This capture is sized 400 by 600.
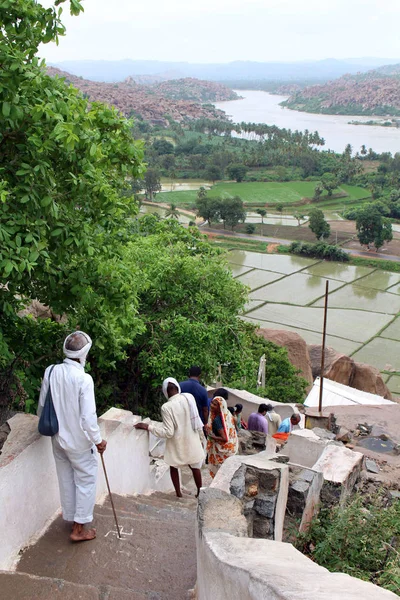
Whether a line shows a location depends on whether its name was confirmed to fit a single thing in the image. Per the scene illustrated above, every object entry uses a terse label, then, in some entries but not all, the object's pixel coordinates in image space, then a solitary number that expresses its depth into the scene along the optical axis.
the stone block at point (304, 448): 7.06
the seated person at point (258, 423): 7.54
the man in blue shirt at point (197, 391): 5.49
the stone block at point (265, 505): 3.94
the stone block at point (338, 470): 5.03
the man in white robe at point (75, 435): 3.75
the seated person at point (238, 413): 7.73
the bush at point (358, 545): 3.76
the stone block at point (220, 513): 3.08
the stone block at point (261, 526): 3.97
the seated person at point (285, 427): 7.88
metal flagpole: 15.96
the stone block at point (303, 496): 4.49
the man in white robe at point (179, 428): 4.95
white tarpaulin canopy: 18.17
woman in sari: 5.47
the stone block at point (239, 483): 3.81
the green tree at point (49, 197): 4.23
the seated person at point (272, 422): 8.62
